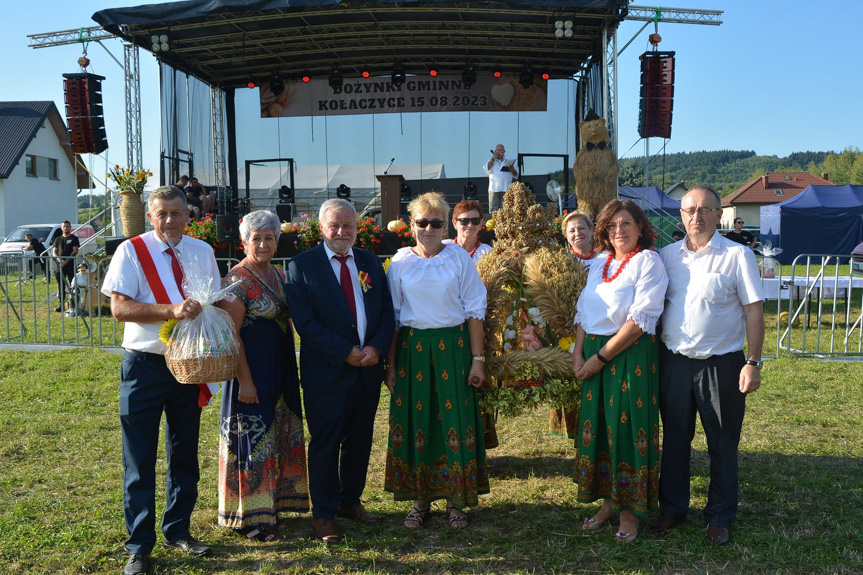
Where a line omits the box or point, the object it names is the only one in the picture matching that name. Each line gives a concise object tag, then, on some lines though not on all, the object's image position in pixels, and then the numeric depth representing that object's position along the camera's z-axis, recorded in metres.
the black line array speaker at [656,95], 13.54
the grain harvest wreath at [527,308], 3.81
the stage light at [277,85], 17.36
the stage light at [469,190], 15.66
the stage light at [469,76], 16.39
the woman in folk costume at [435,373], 3.64
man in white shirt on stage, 12.99
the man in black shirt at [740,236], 14.65
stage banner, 17.12
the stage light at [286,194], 17.05
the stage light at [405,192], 15.45
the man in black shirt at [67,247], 13.11
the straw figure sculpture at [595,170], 10.91
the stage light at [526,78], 16.52
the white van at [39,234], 20.06
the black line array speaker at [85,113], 14.34
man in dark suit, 3.46
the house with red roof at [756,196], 54.25
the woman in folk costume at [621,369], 3.40
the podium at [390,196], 13.39
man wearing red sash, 3.14
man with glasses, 3.31
